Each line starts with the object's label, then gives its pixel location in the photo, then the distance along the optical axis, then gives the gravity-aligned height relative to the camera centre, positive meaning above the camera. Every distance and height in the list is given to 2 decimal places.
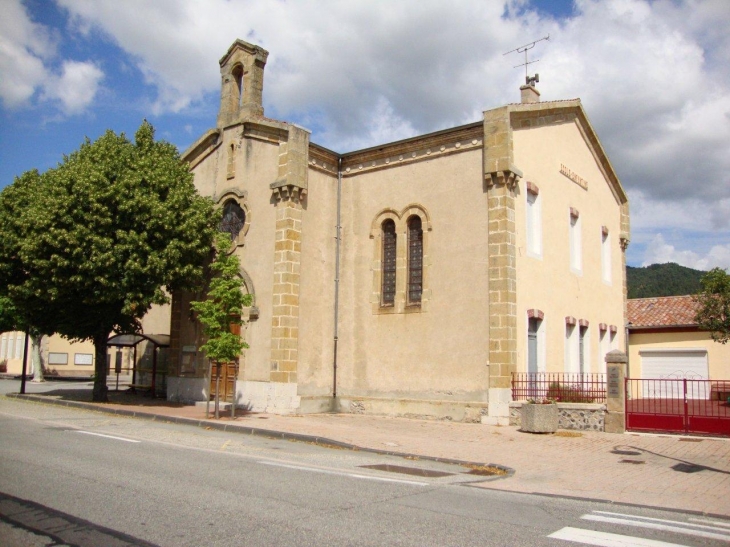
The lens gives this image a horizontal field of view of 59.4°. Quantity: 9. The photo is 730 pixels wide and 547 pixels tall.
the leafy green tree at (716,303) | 20.86 +1.81
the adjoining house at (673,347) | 26.55 +0.42
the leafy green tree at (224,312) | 16.20 +1.01
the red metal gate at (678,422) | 14.73 -1.53
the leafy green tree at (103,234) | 17.45 +3.26
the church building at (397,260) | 17.50 +2.78
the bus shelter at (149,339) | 22.81 +0.26
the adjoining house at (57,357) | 46.22 -0.57
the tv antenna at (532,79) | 22.42 +9.63
